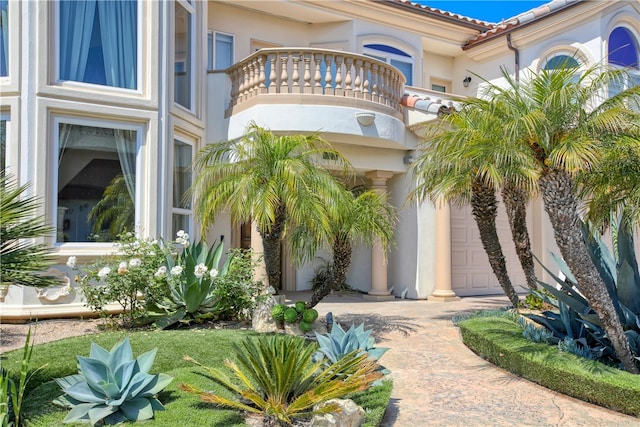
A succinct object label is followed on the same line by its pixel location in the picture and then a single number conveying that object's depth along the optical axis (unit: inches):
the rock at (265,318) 310.2
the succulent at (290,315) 306.6
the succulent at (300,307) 313.4
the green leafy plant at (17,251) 147.7
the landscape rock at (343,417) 152.5
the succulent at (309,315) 306.2
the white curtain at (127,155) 366.6
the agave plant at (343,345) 211.0
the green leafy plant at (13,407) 144.1
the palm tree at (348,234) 310.7
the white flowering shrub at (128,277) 302.2
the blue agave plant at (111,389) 160.6
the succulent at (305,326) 306.7
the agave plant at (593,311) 246.7
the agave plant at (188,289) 303.7
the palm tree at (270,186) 265.6
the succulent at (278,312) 308.2
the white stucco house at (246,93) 339.3
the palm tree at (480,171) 252.5
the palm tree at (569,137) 224.8
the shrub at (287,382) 162.1
